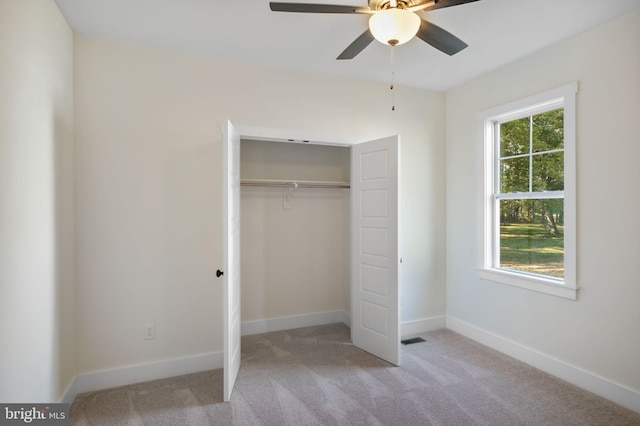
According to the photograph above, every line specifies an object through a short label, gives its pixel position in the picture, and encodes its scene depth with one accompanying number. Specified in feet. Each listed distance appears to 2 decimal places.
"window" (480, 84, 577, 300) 8.92
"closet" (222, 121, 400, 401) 9.86
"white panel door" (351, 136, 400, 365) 9.91
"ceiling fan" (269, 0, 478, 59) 5.66
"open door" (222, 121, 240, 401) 7.95
